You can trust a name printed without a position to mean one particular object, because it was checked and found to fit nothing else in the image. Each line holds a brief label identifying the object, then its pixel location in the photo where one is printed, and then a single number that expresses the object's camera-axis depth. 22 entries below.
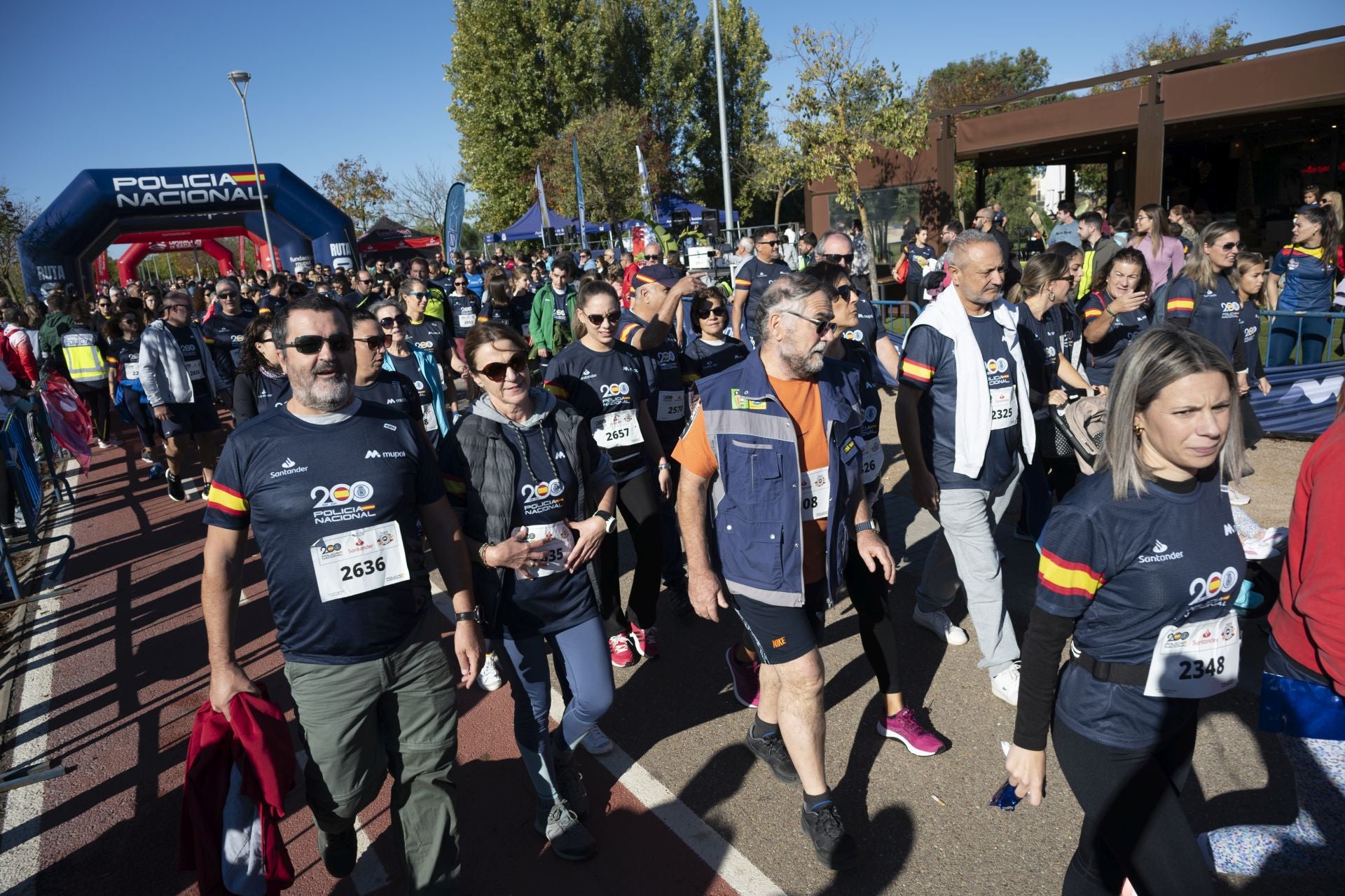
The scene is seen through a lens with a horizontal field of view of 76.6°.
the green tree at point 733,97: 42.81
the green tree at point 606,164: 33.19
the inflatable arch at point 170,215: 25.20
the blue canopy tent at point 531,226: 30.67
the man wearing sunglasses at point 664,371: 5.38
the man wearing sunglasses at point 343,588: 2.72
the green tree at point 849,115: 19.53
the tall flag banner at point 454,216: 23.00
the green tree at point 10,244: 37.56
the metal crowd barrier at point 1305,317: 7.50
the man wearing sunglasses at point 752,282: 8.34
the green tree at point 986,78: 43.84
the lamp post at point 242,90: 26.20
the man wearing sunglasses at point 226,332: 9.70
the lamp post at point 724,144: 19.75
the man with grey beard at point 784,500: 3.10
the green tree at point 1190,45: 40.45
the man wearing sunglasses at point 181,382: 8.33
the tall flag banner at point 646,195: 24.23
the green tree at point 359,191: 51.66
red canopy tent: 42.50
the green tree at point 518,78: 38.66
